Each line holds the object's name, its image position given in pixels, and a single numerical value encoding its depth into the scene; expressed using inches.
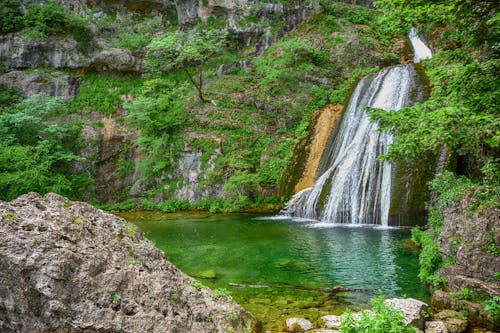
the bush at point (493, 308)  193.0
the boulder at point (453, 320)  191.8
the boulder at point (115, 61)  1012.5
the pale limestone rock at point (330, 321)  199.0
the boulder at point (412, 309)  189.0
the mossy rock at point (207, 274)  313.4
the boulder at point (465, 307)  196.9
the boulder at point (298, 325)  199.0
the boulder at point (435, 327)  187.8
